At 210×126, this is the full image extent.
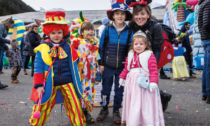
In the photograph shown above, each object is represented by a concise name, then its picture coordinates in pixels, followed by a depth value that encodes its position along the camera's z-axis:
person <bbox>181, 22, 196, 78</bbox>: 7.21
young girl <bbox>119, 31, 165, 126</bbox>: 2.29
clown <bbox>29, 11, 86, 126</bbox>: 2.29
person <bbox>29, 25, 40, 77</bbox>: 6.83
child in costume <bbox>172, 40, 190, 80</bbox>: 7.06
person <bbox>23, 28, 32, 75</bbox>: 7.66
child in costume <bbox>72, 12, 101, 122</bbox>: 3.16
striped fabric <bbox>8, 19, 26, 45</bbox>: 11.47
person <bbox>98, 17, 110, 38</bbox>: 4.95
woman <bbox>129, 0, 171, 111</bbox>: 2.66
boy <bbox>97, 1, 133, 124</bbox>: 2.91
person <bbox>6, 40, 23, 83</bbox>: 6.22
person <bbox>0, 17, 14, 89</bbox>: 5.10
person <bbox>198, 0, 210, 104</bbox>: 3.64
